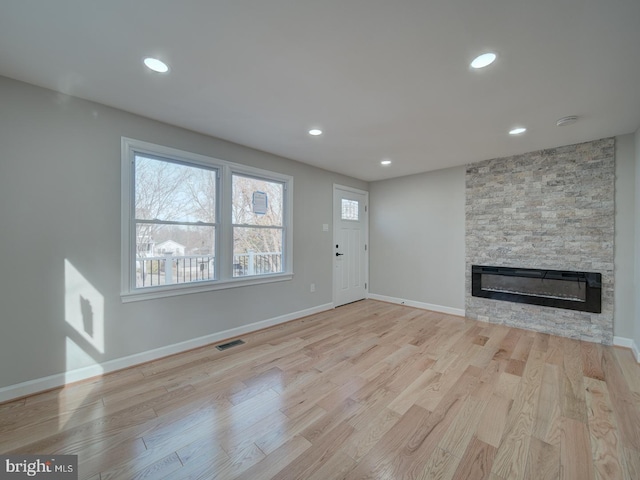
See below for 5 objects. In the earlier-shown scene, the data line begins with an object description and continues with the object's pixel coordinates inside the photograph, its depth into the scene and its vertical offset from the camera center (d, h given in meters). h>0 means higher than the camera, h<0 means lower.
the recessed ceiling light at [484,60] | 1.70 +1.21
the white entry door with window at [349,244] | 4.77 -0.11
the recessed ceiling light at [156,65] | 1.79 +1.22
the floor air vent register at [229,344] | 3.01 -1.26
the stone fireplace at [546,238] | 3.16 +0.02
